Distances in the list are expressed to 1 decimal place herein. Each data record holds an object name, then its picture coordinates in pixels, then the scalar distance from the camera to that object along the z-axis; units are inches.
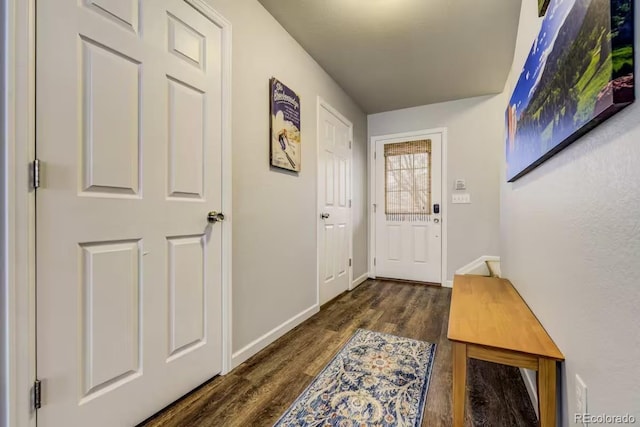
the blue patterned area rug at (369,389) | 50.9
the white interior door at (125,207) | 39.0
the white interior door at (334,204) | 112.0
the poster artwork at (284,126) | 81.6
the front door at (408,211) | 146.7
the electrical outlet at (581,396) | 31.6
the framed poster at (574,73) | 23.4
